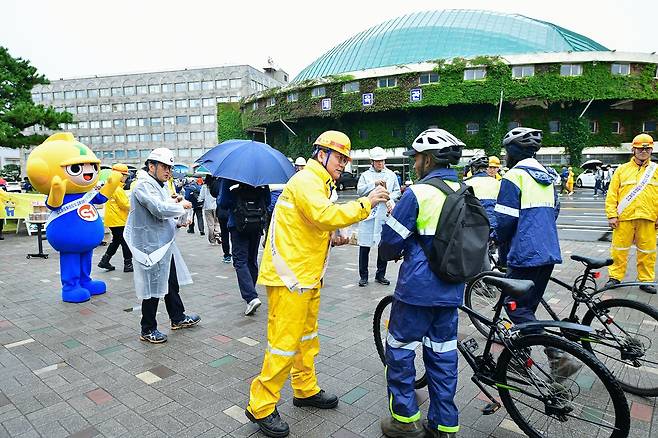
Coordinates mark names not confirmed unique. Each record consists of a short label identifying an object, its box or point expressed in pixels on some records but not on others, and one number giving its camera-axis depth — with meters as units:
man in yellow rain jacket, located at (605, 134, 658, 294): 5.89
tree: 16.66
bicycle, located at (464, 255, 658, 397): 3.24
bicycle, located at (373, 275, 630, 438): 2.51
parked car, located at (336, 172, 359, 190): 33.09
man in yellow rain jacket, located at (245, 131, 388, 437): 2.79
